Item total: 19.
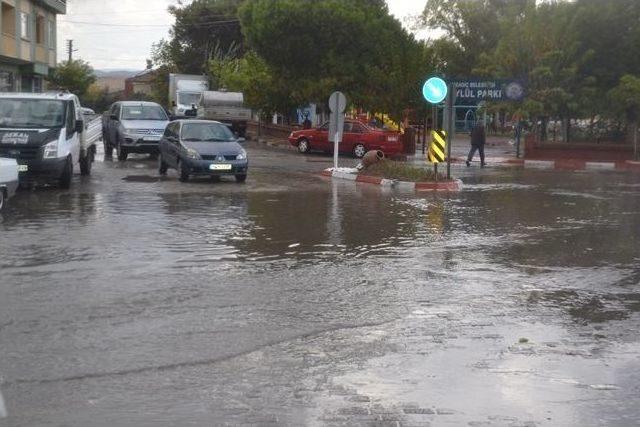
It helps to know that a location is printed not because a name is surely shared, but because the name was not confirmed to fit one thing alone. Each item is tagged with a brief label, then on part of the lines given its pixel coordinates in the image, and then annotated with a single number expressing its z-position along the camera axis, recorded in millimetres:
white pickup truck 18516
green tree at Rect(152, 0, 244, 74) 76188
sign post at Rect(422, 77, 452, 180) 23062
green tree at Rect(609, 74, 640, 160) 34094
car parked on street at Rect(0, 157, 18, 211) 14499
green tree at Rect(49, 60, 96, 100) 71000
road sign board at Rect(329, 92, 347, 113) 25562
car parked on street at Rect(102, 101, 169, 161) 28500
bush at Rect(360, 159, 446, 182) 22984
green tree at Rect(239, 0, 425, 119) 39000
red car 36781
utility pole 103938
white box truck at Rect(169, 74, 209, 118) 53656
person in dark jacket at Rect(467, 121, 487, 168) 32344
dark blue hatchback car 21938
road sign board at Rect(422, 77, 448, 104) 23156
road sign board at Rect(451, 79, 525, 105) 36219
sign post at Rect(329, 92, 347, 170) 25641
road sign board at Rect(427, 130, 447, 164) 23047
